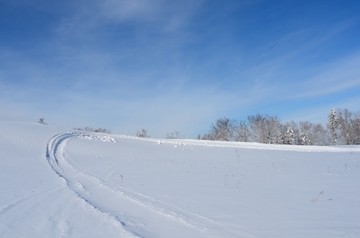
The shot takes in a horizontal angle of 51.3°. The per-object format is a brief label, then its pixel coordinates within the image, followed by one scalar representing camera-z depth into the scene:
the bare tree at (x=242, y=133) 87.19
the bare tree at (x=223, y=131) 88.44
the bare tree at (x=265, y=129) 84.56
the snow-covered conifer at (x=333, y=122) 83.19
